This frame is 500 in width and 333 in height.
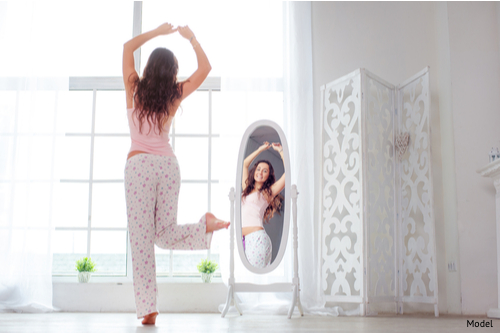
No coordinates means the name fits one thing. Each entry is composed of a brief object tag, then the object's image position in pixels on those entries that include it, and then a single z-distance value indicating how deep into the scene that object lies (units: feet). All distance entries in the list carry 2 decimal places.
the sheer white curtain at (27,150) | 10.46
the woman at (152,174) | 6.94
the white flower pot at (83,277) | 10.93
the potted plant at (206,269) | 10.91
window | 11.24
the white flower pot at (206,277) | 10.89
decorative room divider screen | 9.51
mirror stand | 9.16
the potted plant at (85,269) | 10.94
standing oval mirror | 9.46
